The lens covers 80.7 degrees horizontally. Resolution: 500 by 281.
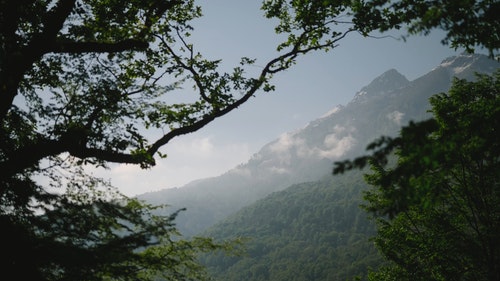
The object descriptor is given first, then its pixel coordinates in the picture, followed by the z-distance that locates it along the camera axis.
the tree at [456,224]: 11.91
